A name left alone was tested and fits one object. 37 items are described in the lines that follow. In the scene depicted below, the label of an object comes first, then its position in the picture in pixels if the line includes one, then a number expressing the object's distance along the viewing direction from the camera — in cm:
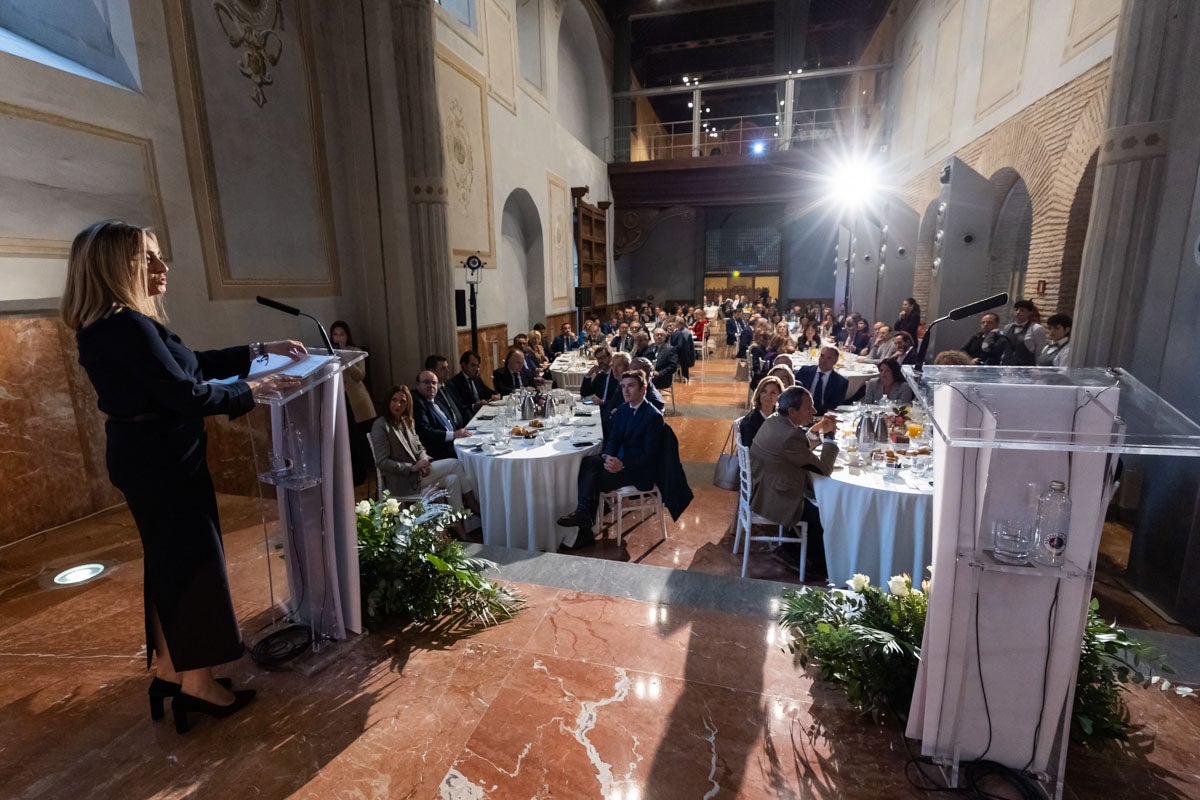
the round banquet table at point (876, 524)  319
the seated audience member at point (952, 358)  426
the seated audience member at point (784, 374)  475
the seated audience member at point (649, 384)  489
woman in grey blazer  422
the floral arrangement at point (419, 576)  270
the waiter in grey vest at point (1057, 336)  531
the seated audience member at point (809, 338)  961
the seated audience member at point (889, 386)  509
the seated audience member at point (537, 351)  813
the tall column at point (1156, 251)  332
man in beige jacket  356
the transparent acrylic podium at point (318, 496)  220
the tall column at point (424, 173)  616
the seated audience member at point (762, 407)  404
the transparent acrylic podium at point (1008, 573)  154
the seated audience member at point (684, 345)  995
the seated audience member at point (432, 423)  468
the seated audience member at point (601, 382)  577
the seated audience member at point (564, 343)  982
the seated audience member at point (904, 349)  683
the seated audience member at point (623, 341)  956
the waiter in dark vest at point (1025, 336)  606
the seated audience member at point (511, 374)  648
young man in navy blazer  427
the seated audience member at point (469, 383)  590
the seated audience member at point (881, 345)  757
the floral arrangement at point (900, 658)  189
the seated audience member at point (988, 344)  638
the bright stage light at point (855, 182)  1438
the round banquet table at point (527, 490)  406
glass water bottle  153
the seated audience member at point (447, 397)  538
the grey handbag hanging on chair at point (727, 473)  440
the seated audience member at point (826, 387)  577
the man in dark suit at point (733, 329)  1513
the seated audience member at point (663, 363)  768
